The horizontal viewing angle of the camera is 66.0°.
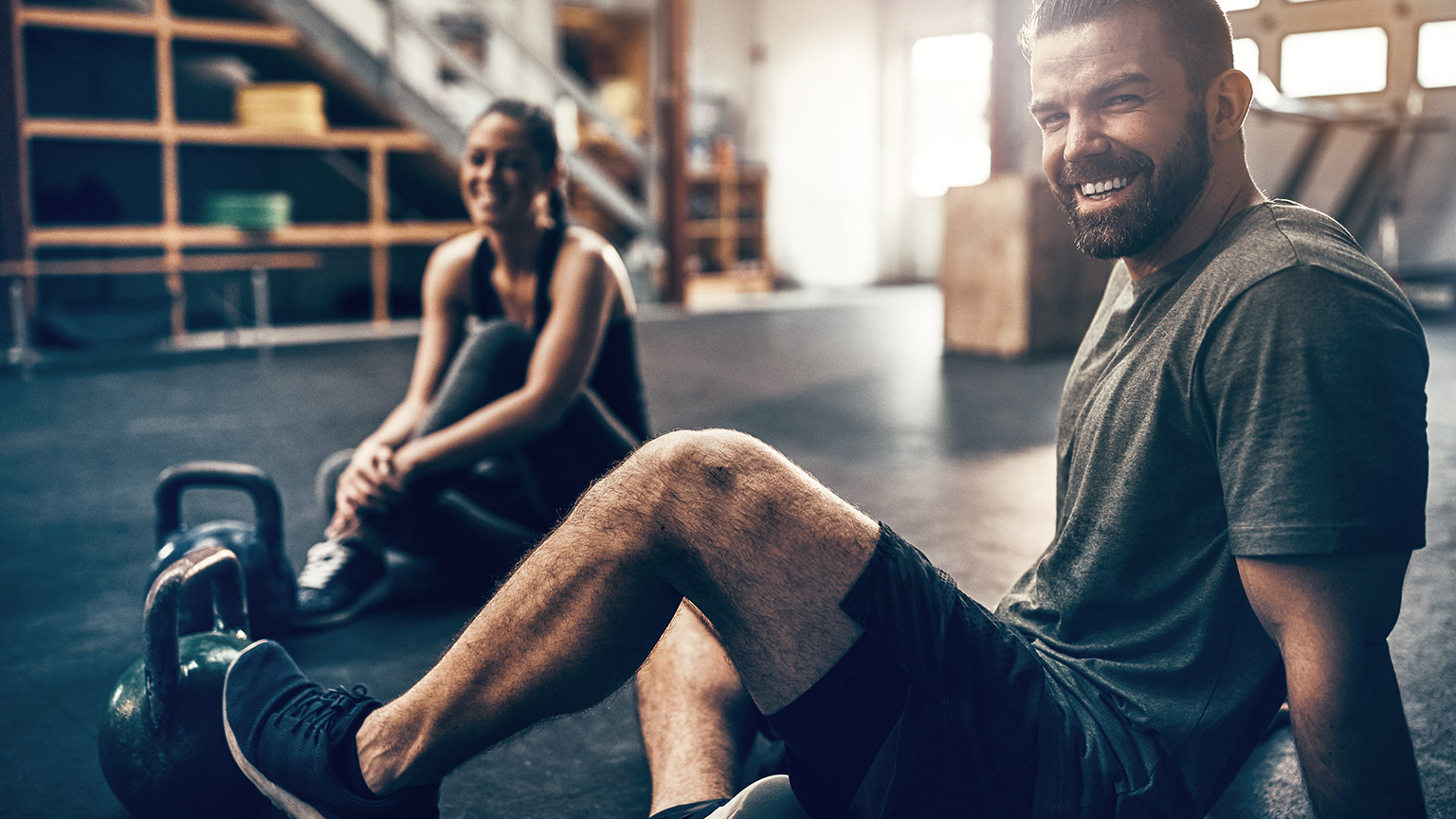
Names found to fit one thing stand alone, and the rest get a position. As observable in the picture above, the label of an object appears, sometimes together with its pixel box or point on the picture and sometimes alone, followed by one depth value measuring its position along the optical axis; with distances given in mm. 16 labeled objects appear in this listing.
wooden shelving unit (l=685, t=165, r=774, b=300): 12727
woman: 2318
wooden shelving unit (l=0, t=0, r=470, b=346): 7059
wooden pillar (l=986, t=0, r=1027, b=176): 7070
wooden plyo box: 6586
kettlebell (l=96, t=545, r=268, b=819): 1423
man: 963
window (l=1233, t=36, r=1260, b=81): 10117
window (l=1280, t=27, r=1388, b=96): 9609
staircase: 7895
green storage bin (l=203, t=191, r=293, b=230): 7543
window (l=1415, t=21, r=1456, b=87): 9242
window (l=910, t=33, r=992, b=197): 12875
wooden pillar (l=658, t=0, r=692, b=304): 9648
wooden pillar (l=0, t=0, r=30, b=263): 6938
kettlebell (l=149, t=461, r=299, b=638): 1980
